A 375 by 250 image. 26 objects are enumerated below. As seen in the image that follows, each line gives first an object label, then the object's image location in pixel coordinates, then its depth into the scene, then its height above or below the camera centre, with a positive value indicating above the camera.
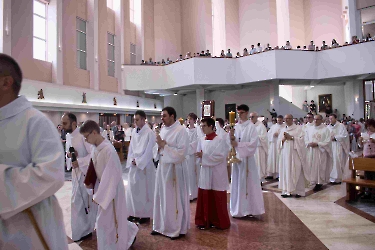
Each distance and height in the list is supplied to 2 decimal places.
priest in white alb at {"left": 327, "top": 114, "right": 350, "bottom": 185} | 9.16 -0.65
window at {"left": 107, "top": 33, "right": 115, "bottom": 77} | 20.92 +5.80
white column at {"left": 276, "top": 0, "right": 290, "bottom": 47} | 26.00 +9.99
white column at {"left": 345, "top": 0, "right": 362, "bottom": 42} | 19.62 +7.44
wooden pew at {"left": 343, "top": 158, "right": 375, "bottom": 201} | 6.20 -1.09
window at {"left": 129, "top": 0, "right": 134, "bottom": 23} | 23.23 +9.91
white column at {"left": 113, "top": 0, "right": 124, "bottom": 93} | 21.20 +7.16
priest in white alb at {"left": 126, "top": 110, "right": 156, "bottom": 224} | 5.43 -0.77
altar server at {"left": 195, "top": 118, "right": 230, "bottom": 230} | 4.97 -0.86
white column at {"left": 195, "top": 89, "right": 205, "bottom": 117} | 21.93 +2.74
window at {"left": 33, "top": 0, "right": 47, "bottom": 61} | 15.20 +5.57
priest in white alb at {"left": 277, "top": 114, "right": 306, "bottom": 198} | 7.09 -0.73
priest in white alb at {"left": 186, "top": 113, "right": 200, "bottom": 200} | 7.28 -0.78
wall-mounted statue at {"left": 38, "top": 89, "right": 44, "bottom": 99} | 14.36 +2.08
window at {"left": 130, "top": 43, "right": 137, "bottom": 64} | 23.09 +6.36
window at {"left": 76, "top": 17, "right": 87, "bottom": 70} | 18.03 +5.75
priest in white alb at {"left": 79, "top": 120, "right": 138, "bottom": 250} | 3.48 -0.67
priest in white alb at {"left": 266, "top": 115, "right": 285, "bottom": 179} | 9.97 -0.73
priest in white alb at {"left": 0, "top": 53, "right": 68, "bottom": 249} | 1.56 -0.17
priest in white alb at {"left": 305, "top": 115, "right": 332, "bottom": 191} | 8.42 -0.65
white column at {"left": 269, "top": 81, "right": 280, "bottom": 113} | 20.25 +2.48
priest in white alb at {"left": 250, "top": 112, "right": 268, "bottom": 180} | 9.66 -0.64
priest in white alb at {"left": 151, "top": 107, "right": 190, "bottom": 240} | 4.59 -0.81
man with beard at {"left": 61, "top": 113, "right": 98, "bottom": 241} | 4.58 -0.87
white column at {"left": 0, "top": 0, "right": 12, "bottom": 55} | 12.52 +4.79
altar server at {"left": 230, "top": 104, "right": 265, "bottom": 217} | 5.60 -0.88
